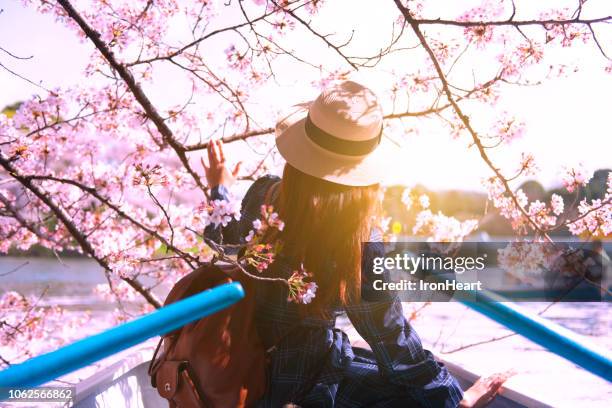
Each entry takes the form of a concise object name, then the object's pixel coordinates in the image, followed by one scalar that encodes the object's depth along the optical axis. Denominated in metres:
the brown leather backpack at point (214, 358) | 1.86
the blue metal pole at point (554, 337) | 1.71
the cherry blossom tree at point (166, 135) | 3.12
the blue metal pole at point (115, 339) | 1.28
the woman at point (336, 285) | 1.96
